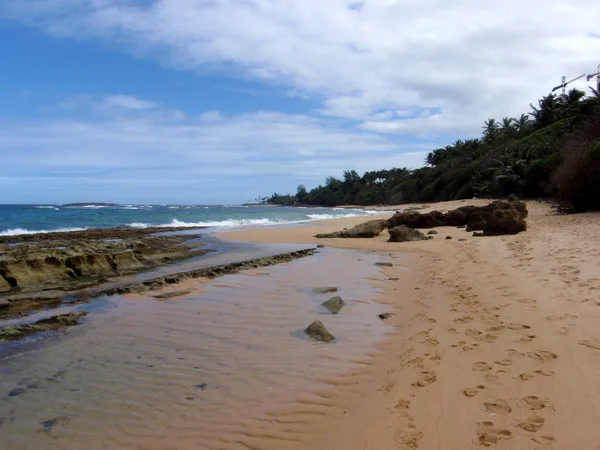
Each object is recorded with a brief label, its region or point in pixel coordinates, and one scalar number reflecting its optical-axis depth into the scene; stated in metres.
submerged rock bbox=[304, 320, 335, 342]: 5.13
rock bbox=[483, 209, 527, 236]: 13.34
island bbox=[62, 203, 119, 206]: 113.94
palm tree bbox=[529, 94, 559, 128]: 44.90
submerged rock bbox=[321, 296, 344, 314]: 6.41
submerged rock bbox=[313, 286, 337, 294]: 7.77
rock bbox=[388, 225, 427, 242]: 15.06
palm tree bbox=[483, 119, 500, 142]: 58.78
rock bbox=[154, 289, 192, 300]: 7.81
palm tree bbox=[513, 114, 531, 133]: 57.94
